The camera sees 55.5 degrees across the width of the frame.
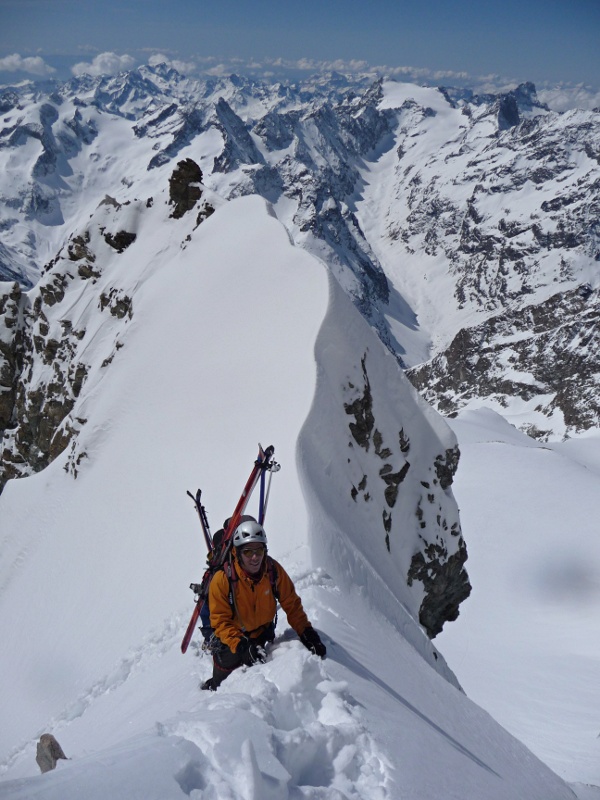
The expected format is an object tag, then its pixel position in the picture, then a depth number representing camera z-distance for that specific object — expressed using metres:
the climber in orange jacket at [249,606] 7.04
